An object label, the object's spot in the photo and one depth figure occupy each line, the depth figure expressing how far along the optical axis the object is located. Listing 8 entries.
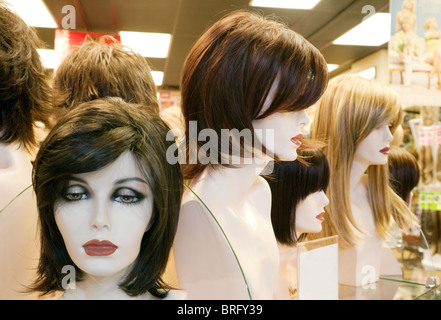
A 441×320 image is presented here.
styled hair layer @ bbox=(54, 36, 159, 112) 1.07
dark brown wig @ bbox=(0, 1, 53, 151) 0.95
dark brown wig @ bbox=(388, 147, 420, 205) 2.19
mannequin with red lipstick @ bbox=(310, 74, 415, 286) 1.71
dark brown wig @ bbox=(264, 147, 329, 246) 1.47
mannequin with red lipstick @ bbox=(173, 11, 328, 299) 1.10
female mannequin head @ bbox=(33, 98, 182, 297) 0.77
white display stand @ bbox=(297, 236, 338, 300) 1.13
